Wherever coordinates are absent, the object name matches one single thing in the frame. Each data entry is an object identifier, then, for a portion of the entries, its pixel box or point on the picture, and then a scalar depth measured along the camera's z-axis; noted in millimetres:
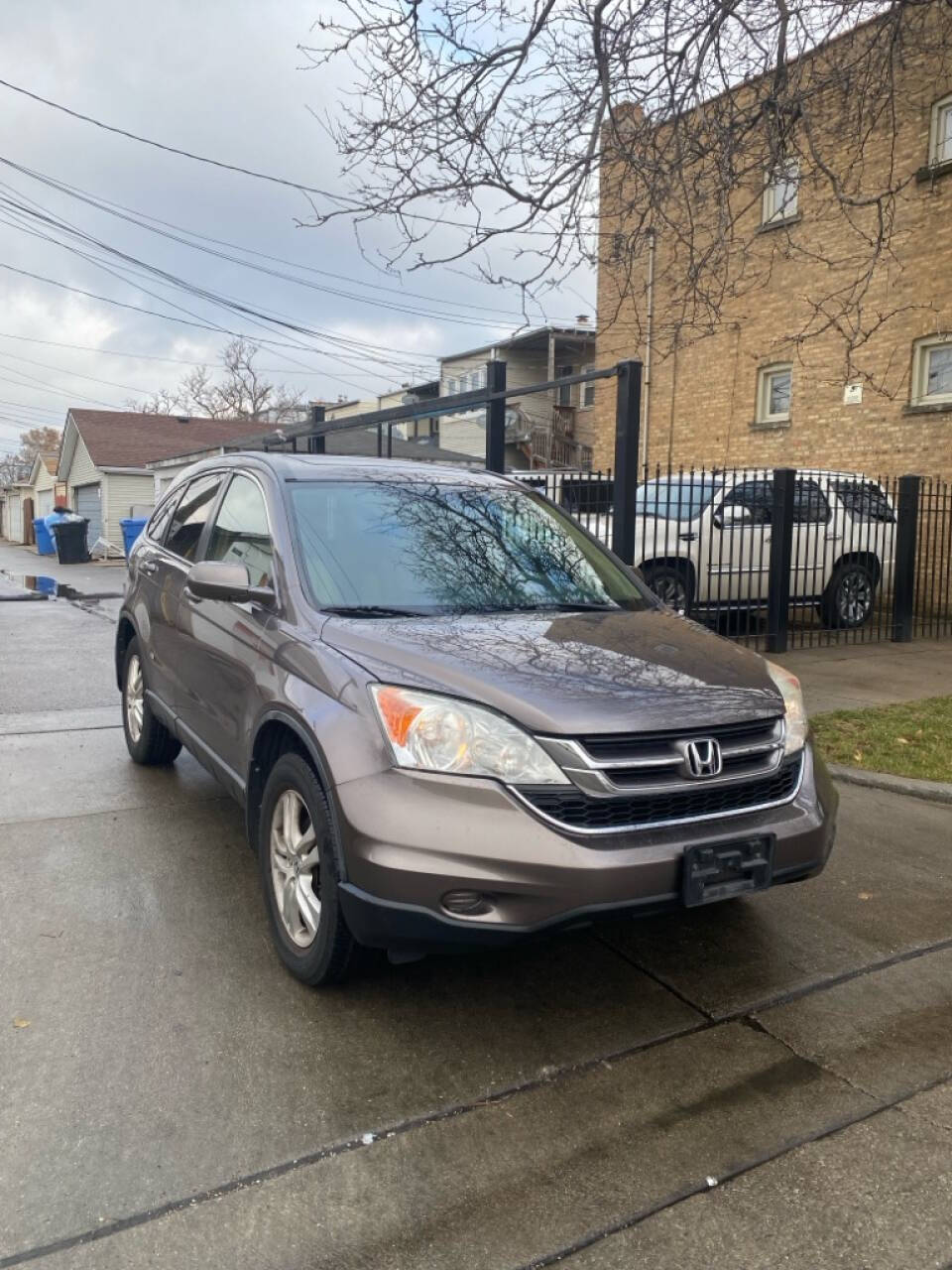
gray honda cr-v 2678
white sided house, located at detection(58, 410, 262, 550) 31672
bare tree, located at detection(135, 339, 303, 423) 60906
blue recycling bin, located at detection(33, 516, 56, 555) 31219
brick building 13195
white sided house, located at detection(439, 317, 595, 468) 29203
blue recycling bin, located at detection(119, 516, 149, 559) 23672
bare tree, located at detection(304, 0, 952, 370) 6938
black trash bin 27078
